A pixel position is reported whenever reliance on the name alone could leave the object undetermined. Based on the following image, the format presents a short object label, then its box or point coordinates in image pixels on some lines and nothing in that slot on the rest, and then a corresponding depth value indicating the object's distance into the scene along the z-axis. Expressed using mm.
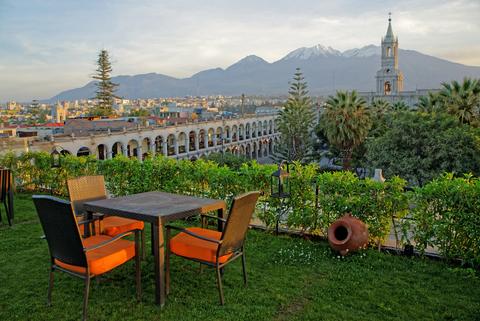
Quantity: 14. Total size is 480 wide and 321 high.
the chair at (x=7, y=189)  6016
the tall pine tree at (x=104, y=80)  56156
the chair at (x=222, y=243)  3504
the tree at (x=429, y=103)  22372
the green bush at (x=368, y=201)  4895
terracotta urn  4703
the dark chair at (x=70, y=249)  3211
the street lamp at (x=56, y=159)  8469
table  3561
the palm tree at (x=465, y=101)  20078
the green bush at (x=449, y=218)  4363
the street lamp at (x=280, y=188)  5301
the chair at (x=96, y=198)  4421
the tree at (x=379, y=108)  31016
